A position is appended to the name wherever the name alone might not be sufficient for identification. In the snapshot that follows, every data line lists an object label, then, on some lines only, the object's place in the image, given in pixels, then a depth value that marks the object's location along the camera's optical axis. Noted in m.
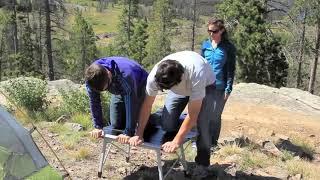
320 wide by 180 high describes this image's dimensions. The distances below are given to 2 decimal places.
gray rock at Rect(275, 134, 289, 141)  8.13
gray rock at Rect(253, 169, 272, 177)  5.74
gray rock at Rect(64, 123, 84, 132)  7.32
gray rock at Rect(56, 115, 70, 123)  8.12
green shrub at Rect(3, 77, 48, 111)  8.84
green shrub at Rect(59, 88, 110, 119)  8.66
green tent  3.38
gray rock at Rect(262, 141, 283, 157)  6.71
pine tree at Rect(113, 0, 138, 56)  50.47
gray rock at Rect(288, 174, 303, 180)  5.74
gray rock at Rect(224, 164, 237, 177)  5.61
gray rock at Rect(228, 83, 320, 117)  13.32
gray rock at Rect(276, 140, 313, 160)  7.36
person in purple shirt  4.32
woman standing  6.14
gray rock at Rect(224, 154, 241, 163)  6.09
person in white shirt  4.09
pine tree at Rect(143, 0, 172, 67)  48.84
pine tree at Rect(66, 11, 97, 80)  50.09
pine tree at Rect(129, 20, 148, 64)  49.72
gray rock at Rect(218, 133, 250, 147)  6.98
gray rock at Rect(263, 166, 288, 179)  5.76
